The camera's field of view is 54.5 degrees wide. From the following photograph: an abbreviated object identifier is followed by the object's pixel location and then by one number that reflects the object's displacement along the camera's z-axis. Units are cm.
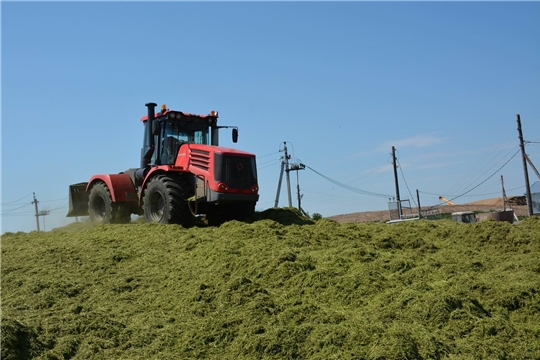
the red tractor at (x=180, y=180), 1105
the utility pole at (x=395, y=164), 4008
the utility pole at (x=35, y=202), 5328
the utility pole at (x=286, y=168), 3397
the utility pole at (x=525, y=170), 2845
